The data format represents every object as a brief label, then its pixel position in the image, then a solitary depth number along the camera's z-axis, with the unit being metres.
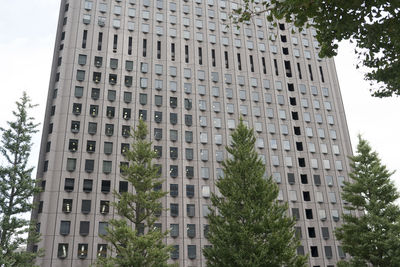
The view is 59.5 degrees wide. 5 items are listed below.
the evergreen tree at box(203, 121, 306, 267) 20.06
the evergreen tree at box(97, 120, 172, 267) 23.56
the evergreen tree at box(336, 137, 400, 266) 25.33
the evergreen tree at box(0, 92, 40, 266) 23.53
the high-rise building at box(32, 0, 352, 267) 41.31
